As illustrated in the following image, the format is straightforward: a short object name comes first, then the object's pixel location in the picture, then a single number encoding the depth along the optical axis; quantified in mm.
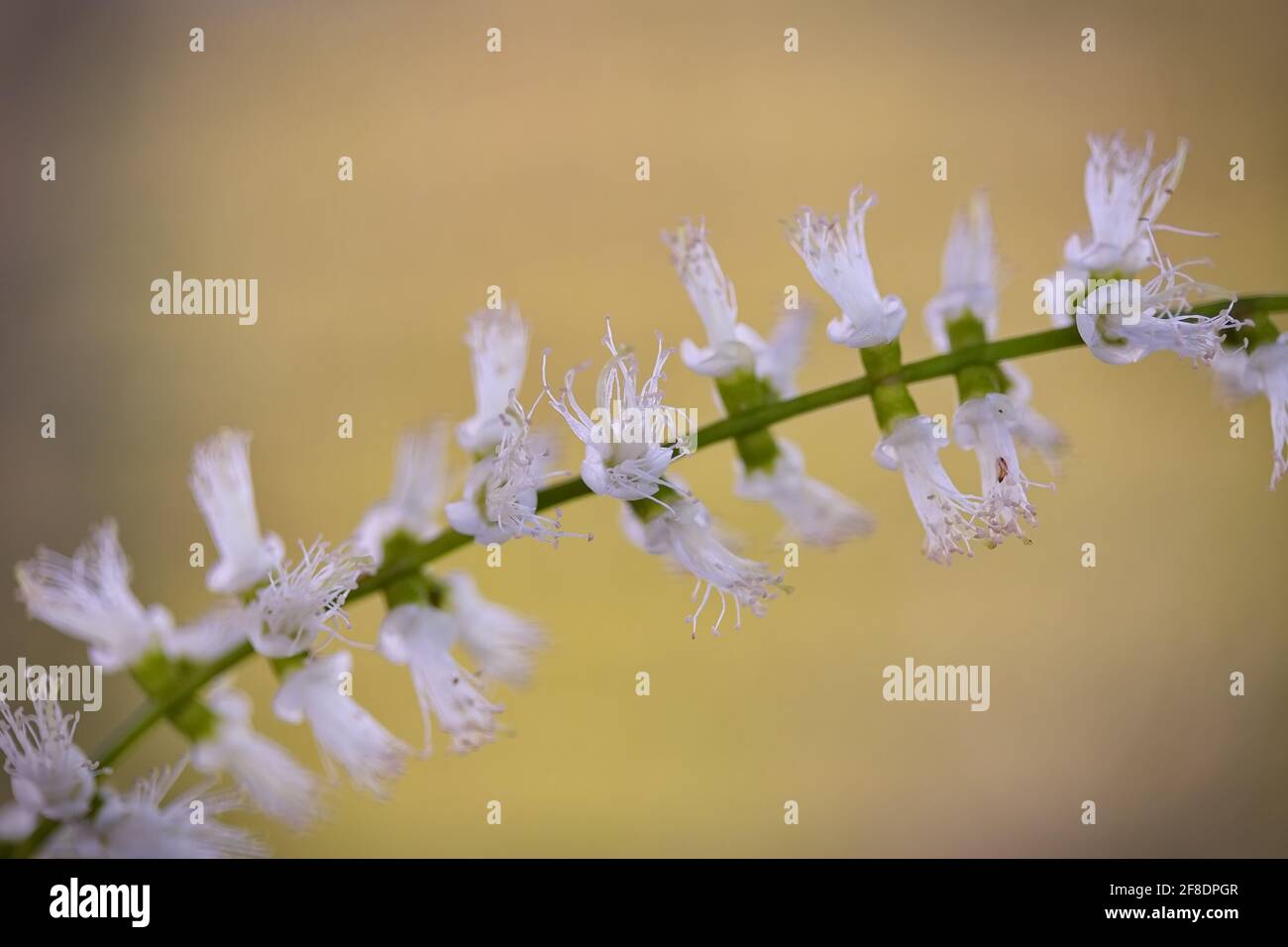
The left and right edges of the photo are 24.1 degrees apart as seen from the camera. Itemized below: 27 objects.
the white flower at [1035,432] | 199
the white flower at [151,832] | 192
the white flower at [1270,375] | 192
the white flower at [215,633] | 196
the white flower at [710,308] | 199
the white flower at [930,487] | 195
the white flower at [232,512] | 199
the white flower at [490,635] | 203
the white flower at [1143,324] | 189
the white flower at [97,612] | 198
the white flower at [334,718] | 196
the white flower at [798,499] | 203
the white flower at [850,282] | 195
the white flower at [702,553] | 194
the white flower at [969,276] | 200
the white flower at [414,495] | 202
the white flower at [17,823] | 192
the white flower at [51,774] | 191
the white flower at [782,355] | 201
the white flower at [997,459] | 191
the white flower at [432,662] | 197
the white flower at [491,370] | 199
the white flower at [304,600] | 193
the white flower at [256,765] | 198
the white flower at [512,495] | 191
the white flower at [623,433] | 191
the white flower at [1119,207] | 194
